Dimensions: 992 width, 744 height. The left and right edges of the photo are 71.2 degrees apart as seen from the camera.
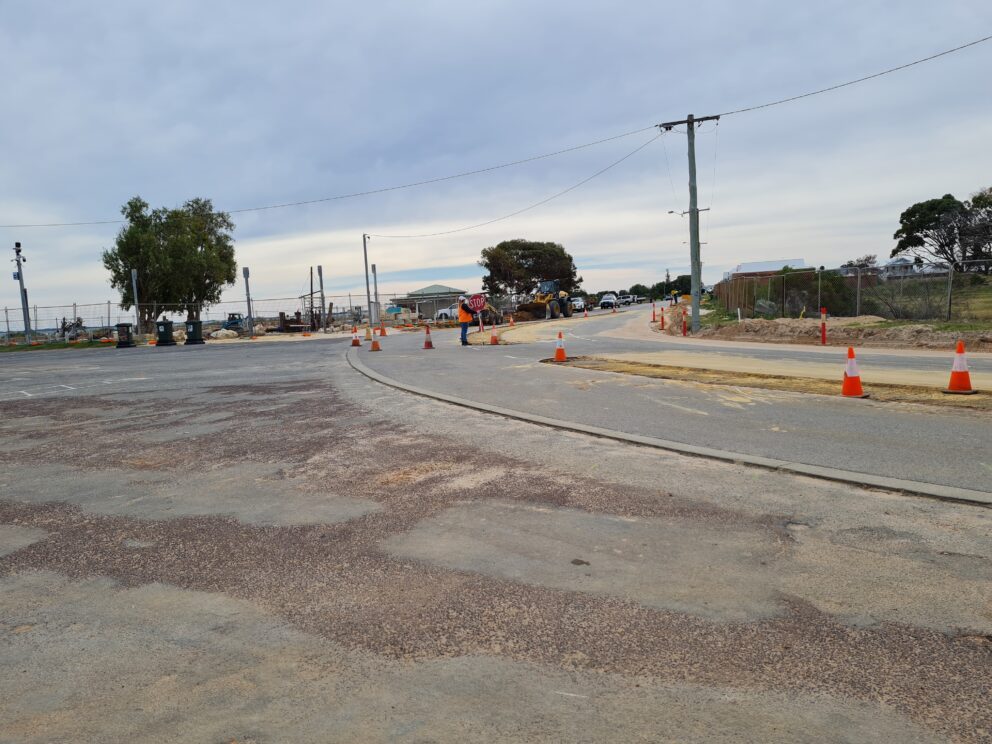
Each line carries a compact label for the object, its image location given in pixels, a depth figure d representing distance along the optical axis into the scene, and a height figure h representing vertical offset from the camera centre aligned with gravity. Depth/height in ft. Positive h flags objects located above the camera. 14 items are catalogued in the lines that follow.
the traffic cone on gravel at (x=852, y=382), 31.12 -3.80
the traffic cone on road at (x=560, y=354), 52.39 -3.12
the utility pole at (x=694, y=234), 90.87 +9.62
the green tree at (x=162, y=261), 156.15 +16.45
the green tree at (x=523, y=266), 286.25 +20.79
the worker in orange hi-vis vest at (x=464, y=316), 79.06 +0.20
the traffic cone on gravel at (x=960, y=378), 30.96 -3.85
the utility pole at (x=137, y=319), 137.18 +3.14
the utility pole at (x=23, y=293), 120.16 +8.29
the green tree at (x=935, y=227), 196.34 +20.87
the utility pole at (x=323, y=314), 154.36 +2.43
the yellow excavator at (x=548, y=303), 163.84 +2.49
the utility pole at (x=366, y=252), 159.53 +16.32
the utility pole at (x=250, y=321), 129.43 +1.48
